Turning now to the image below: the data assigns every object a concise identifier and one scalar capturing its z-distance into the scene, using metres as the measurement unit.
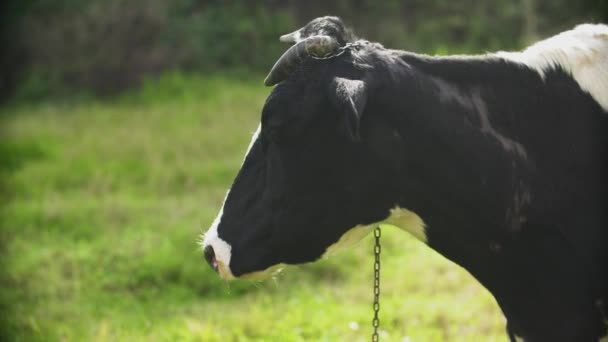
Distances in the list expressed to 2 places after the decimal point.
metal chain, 6.68
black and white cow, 5.58
